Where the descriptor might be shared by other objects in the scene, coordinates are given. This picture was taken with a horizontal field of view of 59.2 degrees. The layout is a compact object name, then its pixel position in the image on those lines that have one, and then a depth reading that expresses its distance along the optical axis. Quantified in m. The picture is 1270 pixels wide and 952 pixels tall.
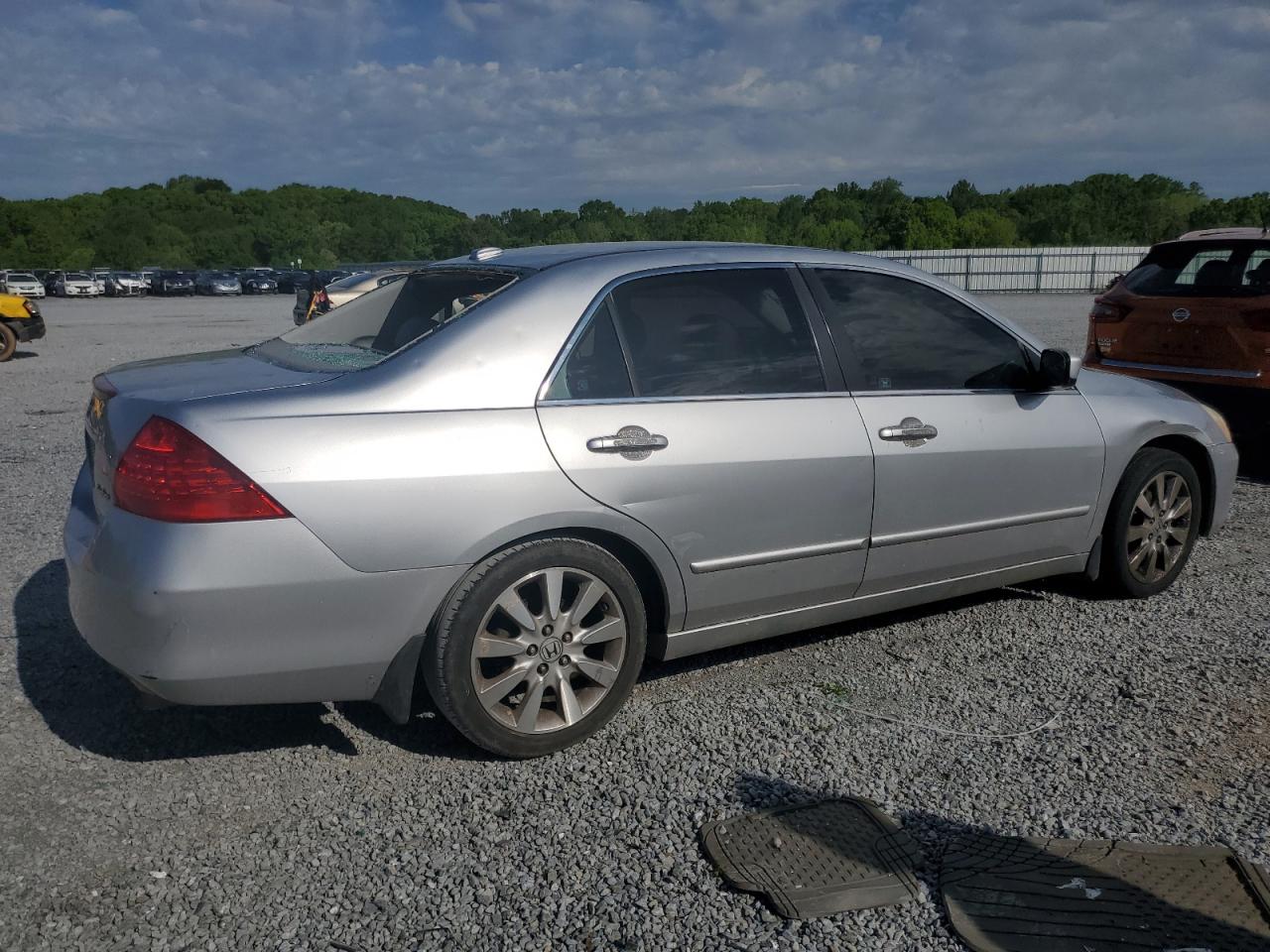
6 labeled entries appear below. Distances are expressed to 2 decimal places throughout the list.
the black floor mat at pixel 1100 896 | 2.65
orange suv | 7.48
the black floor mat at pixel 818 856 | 2.83
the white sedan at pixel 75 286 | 57.88
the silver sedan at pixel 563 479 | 3.12
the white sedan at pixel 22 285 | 48.81
